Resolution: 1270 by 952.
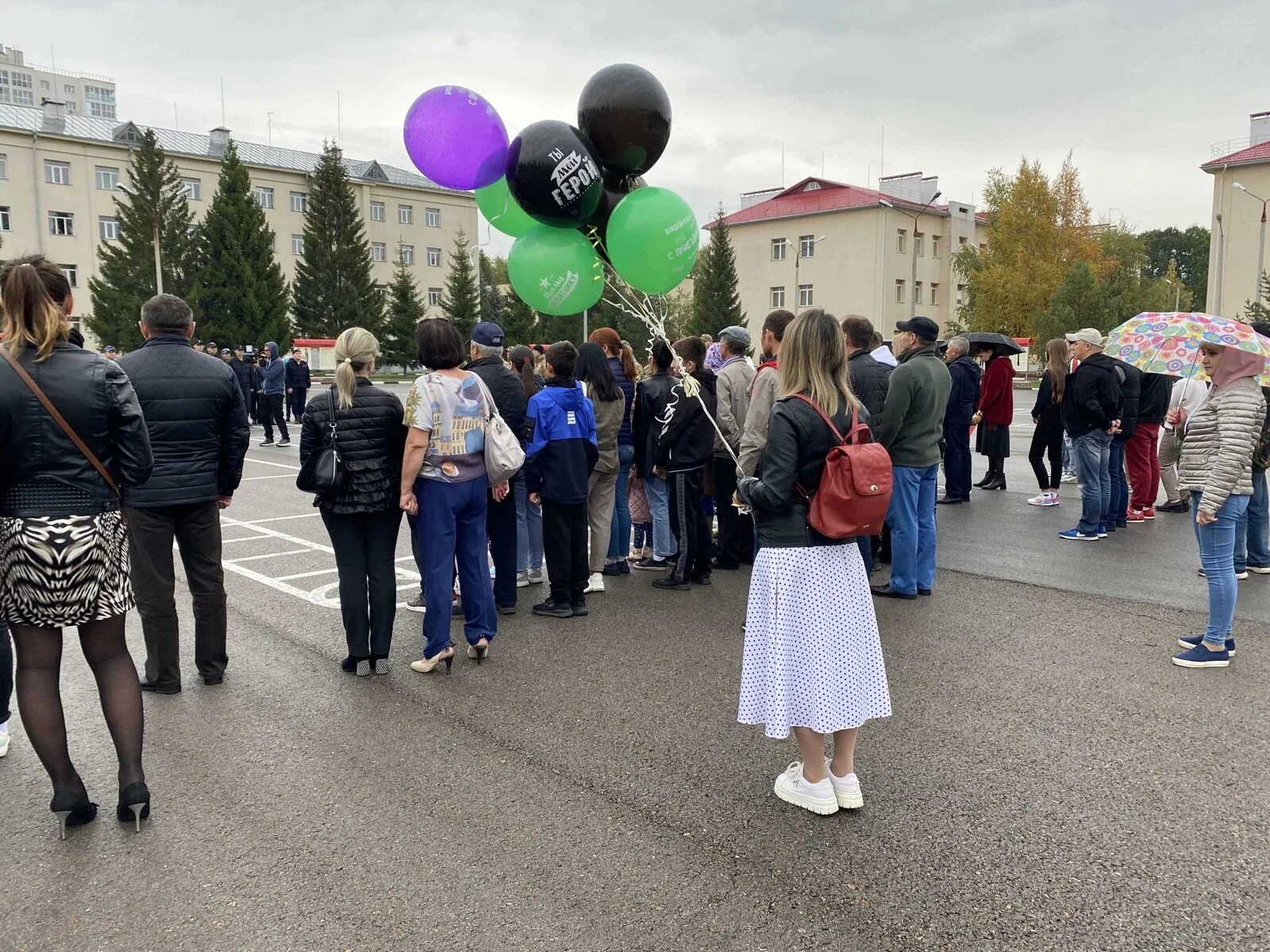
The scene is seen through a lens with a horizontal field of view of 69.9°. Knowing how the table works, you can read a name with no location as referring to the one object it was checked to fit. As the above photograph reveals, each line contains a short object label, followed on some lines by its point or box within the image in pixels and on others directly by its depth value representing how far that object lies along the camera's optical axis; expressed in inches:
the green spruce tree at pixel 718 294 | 2223.2
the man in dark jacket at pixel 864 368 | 271.9
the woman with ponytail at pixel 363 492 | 200.7
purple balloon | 237.9
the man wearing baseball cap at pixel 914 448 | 267.9
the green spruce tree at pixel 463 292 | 2380.7
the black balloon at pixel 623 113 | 244.7
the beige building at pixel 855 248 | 2265.0
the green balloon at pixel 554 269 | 251.0
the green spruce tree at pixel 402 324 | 2345.0
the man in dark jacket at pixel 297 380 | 793.6
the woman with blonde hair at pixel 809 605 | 140.5
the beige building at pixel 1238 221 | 1792.6
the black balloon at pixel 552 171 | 233.1
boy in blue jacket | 250.8
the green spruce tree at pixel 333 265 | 2333.9
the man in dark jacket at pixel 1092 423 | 343.3
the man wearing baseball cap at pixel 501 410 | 255.9
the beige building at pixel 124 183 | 2084.2
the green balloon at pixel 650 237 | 246.8
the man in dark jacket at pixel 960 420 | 425.4
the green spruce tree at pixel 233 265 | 2053.4
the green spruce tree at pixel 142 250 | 2027.6
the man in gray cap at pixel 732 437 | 289.6
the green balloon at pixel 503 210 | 261.4
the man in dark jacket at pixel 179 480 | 188.2
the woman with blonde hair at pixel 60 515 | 131.4
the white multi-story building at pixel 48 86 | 5241.1
